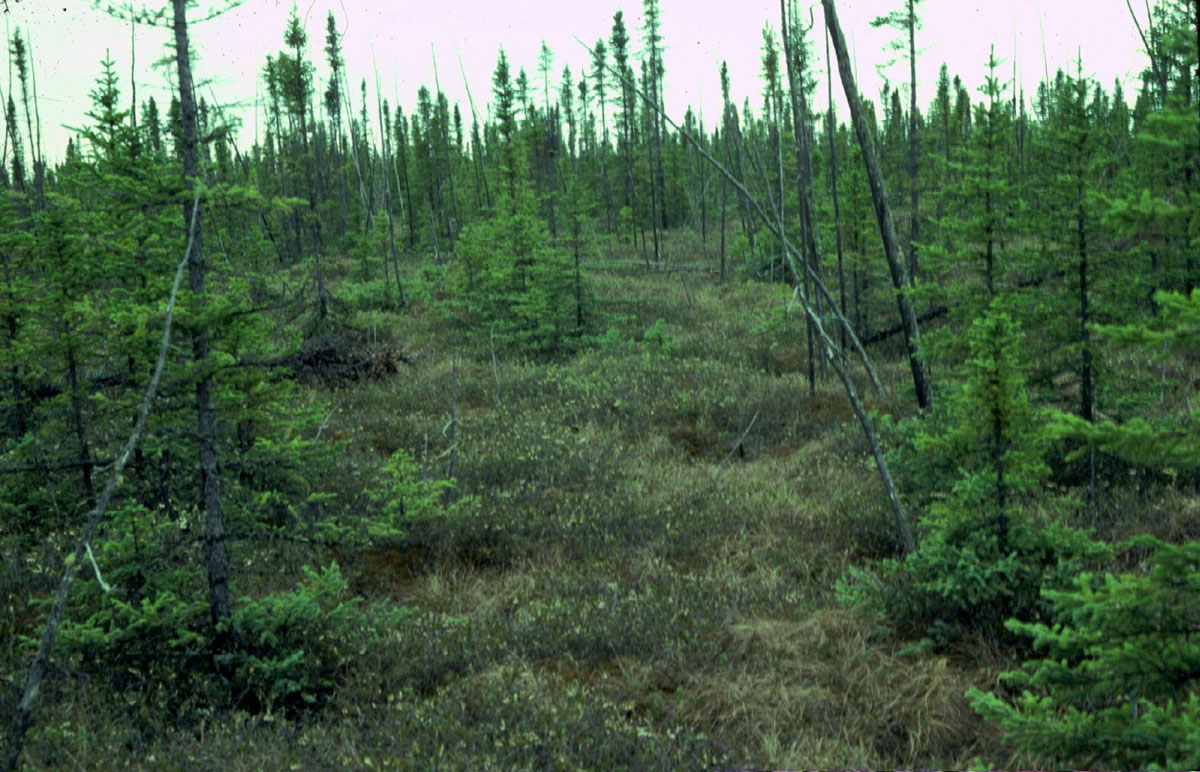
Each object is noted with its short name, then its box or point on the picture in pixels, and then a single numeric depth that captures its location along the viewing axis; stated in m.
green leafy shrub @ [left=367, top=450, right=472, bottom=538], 8.06
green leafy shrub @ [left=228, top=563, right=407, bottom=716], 5.89
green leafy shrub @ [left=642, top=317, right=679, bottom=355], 18.38
